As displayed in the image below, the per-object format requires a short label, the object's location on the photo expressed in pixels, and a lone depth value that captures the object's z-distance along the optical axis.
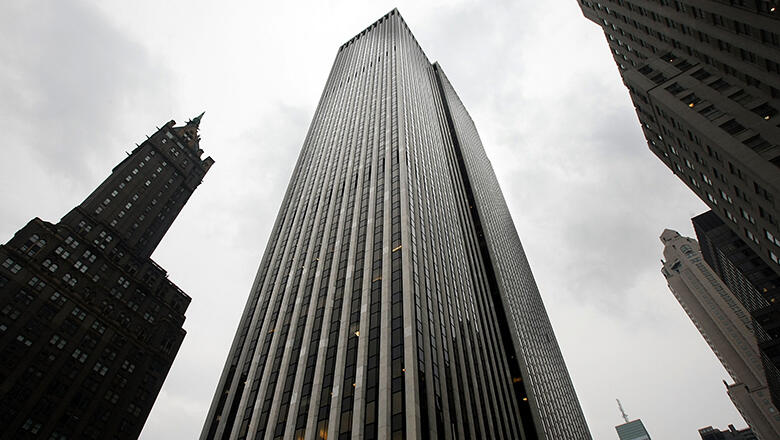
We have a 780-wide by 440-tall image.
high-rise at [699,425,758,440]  188.20
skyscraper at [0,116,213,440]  73.44
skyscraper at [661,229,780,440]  150.88
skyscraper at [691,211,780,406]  86.62
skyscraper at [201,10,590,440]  44.31
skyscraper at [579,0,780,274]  42.97
